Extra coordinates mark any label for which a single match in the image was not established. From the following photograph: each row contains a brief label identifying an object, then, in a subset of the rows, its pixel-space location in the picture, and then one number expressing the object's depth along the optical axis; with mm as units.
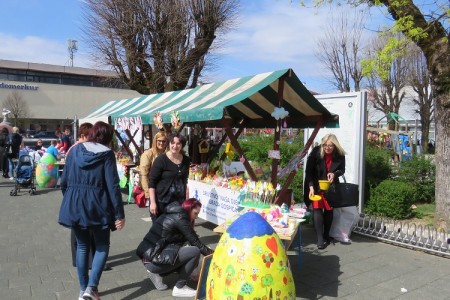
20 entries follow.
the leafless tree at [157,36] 15641
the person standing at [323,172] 5570
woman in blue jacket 3453
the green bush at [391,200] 6871
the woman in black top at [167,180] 4488
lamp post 51406
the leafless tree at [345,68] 25947
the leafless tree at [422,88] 26188
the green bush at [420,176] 8383
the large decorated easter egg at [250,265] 2791
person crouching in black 3824
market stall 5223
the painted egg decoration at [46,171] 11250
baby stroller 10086
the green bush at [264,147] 13406
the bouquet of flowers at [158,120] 6609
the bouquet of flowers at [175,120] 5949
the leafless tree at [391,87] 26984
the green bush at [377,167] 7785
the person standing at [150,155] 5527
